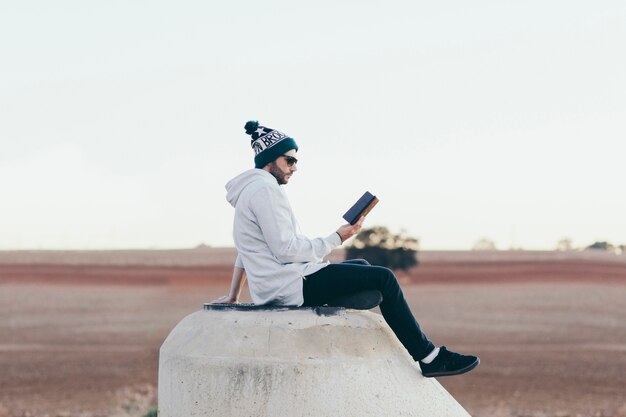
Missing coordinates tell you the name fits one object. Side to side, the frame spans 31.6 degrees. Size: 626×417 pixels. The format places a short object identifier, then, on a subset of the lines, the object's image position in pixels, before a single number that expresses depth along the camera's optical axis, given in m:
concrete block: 7.18
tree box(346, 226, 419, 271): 38.47
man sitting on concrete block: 7.33
